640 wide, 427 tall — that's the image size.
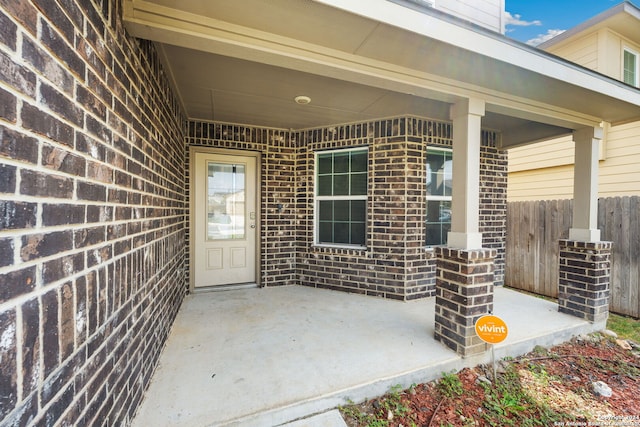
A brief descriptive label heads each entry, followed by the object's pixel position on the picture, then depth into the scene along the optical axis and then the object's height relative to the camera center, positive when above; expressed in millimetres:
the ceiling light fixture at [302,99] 2986 +1230
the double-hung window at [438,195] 3910 +245
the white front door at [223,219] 3902 -156
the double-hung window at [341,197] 3965 +197
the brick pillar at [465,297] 2289 -729
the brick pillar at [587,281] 3004 -758
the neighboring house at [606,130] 4723 +1510
